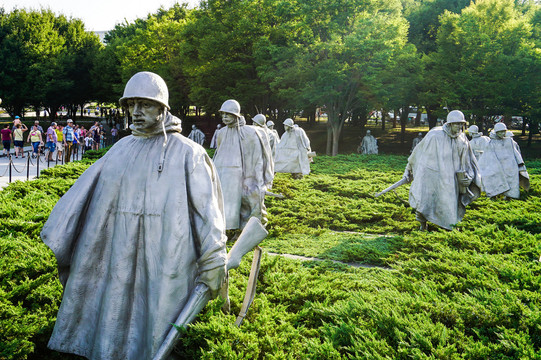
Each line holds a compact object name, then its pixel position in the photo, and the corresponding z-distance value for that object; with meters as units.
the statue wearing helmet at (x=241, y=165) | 8.83
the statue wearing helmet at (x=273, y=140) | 17.69
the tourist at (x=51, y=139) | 21.01
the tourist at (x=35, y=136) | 21.25
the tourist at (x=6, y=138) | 22.48
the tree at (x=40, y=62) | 41.44
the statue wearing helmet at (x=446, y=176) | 9.22
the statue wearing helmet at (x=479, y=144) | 15.92
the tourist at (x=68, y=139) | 20.27
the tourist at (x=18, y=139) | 21.83
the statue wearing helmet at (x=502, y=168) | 13.88
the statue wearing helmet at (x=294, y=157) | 18.73
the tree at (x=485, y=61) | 27.97
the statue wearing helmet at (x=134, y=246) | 3.55
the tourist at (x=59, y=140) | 21.58
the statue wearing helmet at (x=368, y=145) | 32.31
